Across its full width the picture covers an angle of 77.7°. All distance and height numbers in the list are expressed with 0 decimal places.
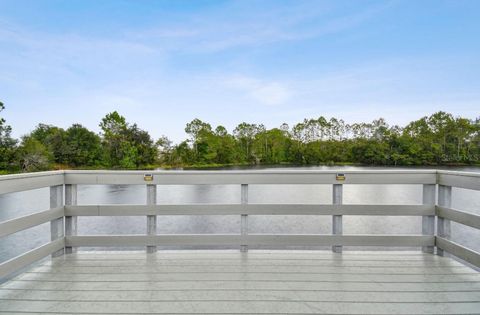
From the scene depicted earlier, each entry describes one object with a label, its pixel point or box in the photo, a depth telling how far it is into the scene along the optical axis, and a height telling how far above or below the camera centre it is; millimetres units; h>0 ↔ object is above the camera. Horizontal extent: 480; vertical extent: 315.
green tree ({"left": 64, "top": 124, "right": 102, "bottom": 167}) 34594 +854
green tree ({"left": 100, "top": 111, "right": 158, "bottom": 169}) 36656 +1328
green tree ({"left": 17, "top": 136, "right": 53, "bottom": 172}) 26500 -152
